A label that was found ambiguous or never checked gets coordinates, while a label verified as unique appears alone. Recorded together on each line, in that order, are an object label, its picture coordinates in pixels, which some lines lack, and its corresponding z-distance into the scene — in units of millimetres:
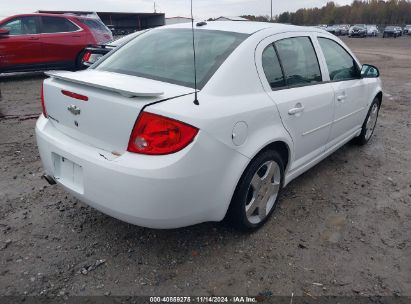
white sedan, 2078
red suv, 9109
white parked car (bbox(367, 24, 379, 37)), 47456
